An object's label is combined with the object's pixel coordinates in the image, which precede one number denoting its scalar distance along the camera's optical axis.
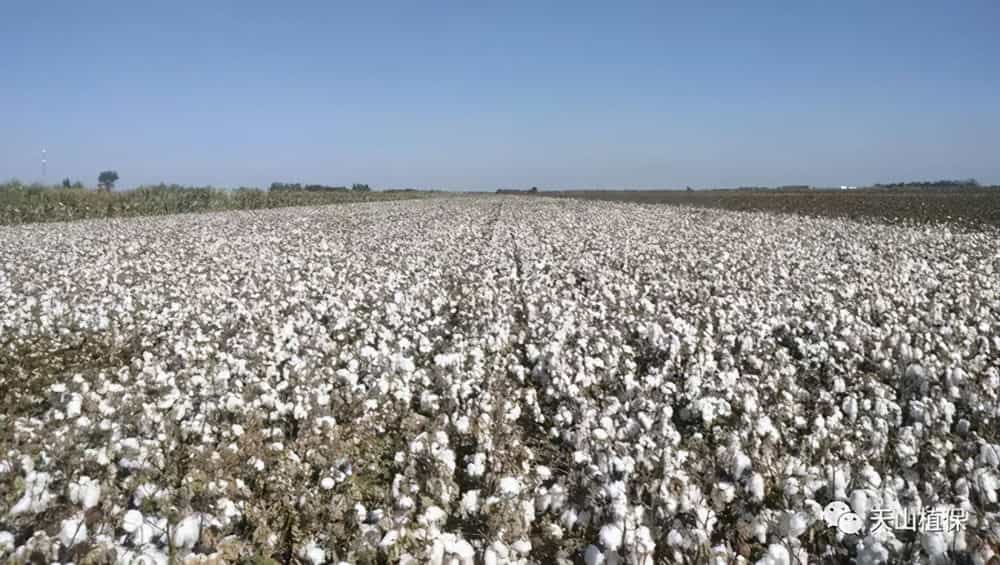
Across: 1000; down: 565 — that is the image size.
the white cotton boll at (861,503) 3.37
